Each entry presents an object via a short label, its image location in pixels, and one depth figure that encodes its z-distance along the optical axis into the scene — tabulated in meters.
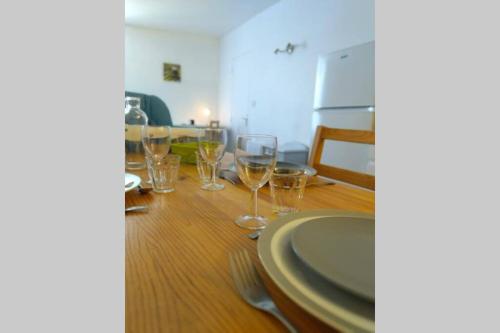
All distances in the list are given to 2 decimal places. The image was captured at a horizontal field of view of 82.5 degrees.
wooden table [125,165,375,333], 0.25
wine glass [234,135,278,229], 0.50
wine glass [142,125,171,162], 0.82
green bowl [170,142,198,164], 1.09
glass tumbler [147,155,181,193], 0.71
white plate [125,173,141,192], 0.64
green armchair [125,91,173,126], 3.82
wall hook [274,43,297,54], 3.08
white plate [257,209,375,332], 0.21
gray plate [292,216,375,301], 0.25
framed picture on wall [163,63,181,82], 4.94
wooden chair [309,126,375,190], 1.01
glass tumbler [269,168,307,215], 0.57
